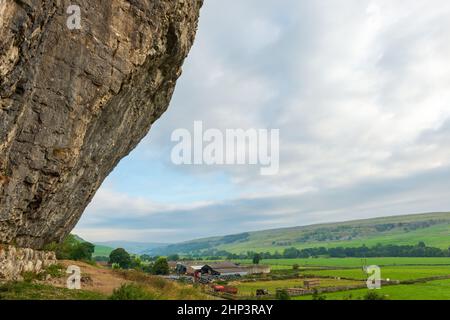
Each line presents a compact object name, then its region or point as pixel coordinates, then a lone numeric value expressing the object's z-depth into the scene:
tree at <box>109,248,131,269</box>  83.06
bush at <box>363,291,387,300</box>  40.03
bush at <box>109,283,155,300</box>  15.88
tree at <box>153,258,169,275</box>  82.06
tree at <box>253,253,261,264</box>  135.82
